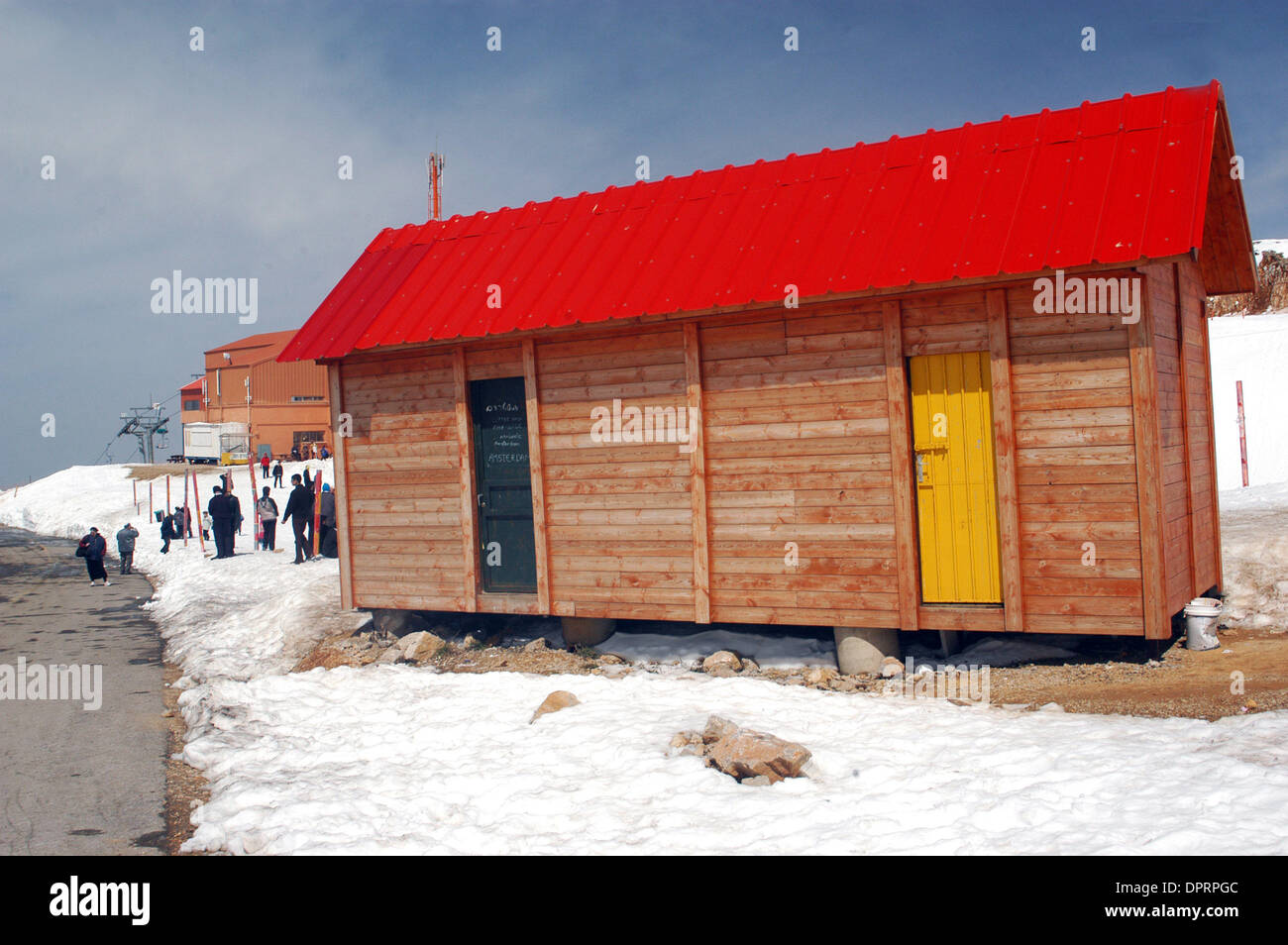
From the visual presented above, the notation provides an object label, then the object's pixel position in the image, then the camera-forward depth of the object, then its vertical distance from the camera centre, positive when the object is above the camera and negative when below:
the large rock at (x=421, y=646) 10.72 -1.66
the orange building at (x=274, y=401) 56.38 +6.20
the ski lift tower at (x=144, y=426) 62.75 +5.50
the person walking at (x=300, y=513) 18.53 -0.18
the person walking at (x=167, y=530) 24.88 -0.54
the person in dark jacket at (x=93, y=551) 20.16 -0.81
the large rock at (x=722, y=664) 9.30 -1.73
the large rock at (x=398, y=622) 11.67 -1.50
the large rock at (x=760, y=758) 6.09 -1.74
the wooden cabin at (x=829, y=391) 7.80 +0.88
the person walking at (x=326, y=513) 19.00 -0.21
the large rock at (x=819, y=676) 8.66 -1.76
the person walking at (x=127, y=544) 22.31 -0.76
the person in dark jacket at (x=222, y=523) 20.91 -0.34
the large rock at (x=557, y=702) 8.06 -1.77
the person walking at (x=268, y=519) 21.98 -0.32
